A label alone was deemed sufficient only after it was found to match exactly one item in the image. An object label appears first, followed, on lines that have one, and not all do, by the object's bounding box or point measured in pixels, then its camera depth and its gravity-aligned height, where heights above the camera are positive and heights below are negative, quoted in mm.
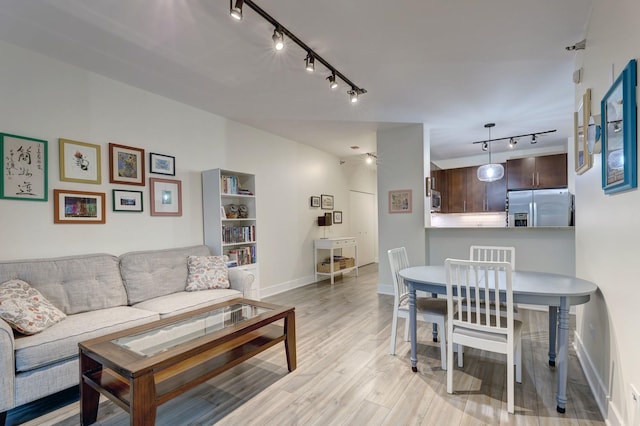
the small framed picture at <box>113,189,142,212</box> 2994 +112
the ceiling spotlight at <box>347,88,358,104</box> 3072 +1189
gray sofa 1779 -794
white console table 5574 -685
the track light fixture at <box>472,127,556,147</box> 4992 +1232
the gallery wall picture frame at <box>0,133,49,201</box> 2346 +363
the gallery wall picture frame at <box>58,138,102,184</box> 2656 +464
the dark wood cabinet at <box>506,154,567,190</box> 5398 +669
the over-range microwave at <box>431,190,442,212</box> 5848 +144
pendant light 4250 +521
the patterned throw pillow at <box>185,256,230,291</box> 3166 -675
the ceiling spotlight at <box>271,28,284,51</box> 2112 +1221
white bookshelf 3686 -64
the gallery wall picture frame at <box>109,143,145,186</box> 2984 +484
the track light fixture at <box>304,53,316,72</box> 2449 +1221
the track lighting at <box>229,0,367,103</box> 1818 +1272
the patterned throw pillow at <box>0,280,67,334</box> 1902 -641
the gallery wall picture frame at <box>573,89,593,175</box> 2088 +553
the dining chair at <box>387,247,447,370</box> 2383 -830
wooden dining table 1882 -579
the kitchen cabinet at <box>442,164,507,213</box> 5926 +321
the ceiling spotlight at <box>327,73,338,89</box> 2752 +1208
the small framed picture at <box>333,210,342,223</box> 6412 -137
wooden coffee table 1543 -845
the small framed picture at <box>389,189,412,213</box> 4590 +129
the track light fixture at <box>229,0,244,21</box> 1790 +1211
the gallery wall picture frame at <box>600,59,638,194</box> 1349 +368
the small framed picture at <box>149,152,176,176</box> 3307 +537
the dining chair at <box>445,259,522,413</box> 1854 -794
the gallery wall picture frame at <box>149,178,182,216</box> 3316 +168
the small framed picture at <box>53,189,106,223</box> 2615 +51
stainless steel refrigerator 4801 +11
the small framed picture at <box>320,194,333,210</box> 6043 +164
